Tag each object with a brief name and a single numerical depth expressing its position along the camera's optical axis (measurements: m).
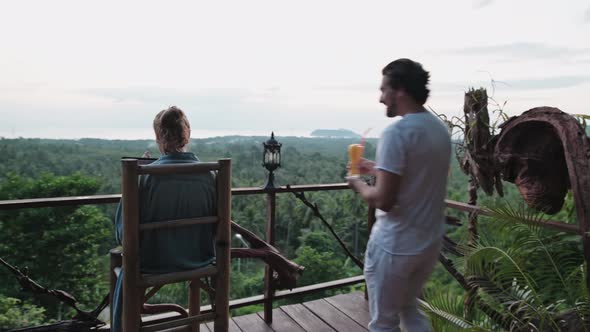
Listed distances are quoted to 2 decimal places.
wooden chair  1.39
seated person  1.49
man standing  1.16
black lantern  2.55
